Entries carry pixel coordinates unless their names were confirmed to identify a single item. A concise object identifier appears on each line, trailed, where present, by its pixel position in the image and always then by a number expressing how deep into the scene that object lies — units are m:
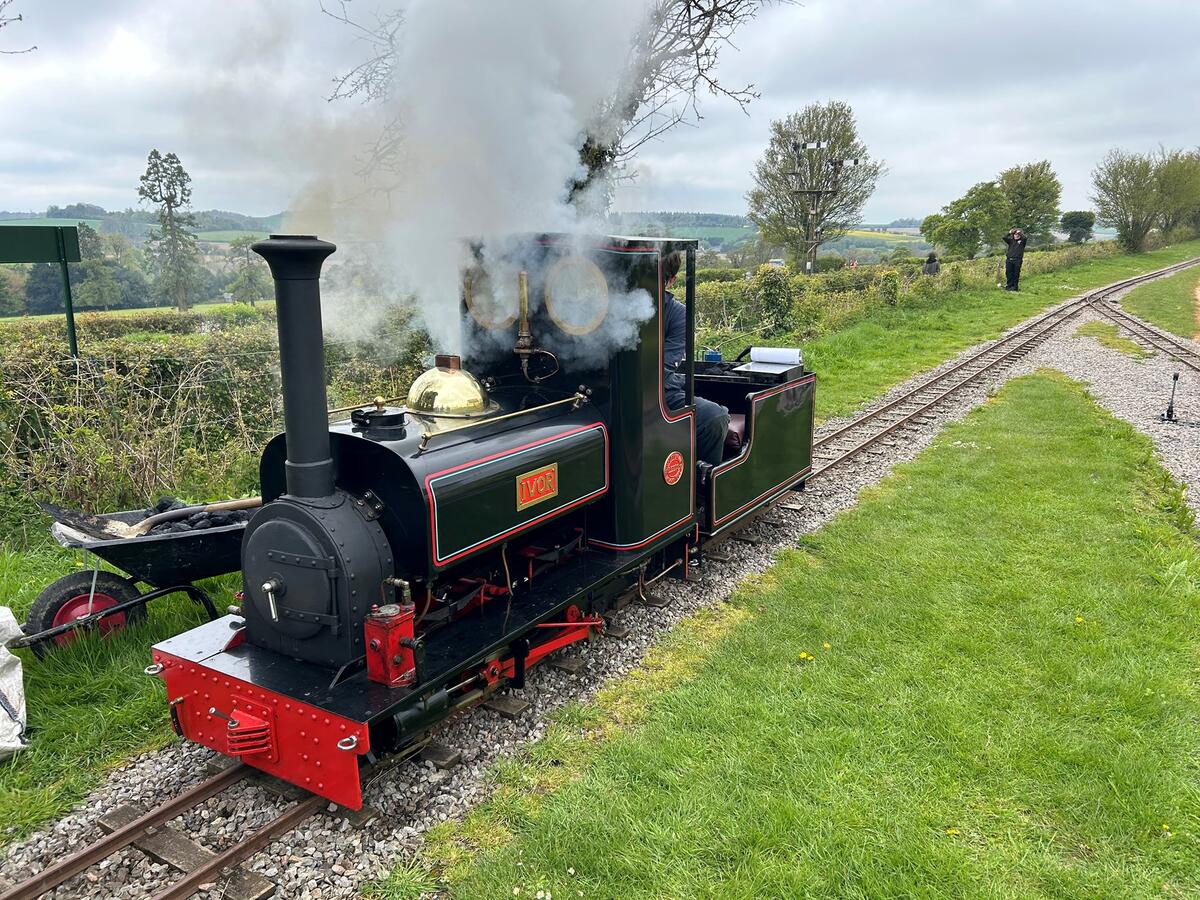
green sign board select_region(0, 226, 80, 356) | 6.31
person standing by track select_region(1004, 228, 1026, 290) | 27.06
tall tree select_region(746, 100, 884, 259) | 36.62
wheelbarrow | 4.46
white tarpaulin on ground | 3.77
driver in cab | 5.07
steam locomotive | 3.39
